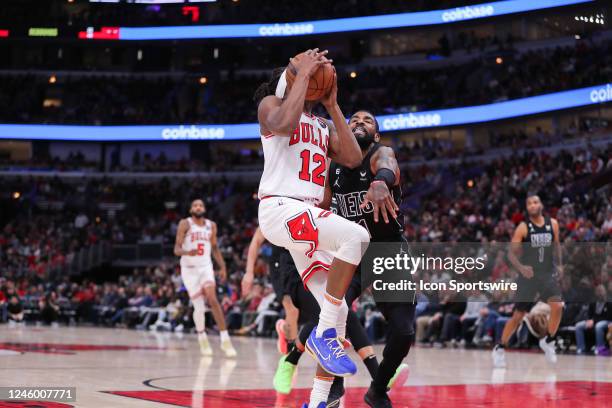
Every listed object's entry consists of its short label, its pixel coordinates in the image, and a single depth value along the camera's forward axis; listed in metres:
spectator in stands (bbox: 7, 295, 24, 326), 25.94
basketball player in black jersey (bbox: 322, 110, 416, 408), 5.89
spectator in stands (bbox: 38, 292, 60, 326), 27.31
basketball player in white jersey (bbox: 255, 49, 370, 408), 4.95
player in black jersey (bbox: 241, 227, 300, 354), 8.70
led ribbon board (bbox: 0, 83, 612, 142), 31.66
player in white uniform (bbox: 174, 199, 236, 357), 12.64
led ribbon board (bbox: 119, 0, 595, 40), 36.28
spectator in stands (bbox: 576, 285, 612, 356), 13.17
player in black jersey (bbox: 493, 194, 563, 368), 10.80
